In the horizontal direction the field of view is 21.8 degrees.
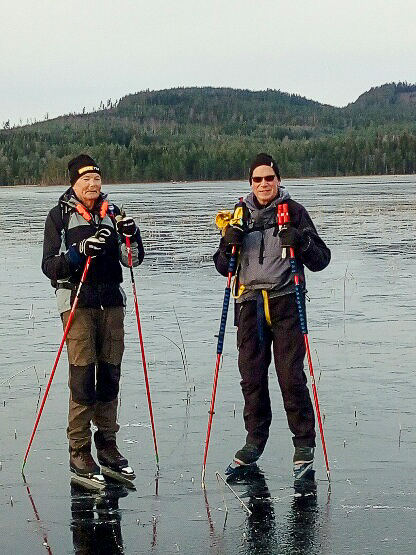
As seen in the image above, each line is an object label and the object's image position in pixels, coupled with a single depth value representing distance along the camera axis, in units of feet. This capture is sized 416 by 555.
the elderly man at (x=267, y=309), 23.50
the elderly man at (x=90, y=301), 23.35
